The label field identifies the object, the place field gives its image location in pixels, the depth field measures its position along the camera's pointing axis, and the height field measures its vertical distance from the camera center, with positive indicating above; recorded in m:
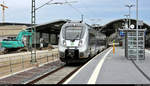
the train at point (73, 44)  16.16 -0.25
